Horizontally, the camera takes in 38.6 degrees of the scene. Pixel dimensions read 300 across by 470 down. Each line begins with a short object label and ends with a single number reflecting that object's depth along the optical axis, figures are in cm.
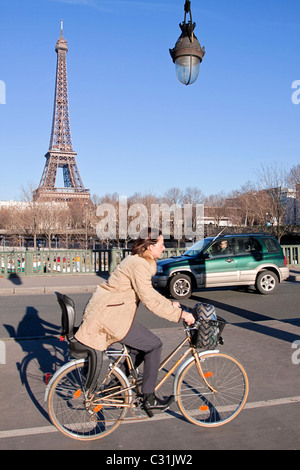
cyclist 370
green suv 1177
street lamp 848
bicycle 375
